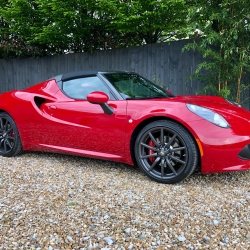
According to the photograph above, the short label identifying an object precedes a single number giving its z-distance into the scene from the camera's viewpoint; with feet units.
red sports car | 7.82
